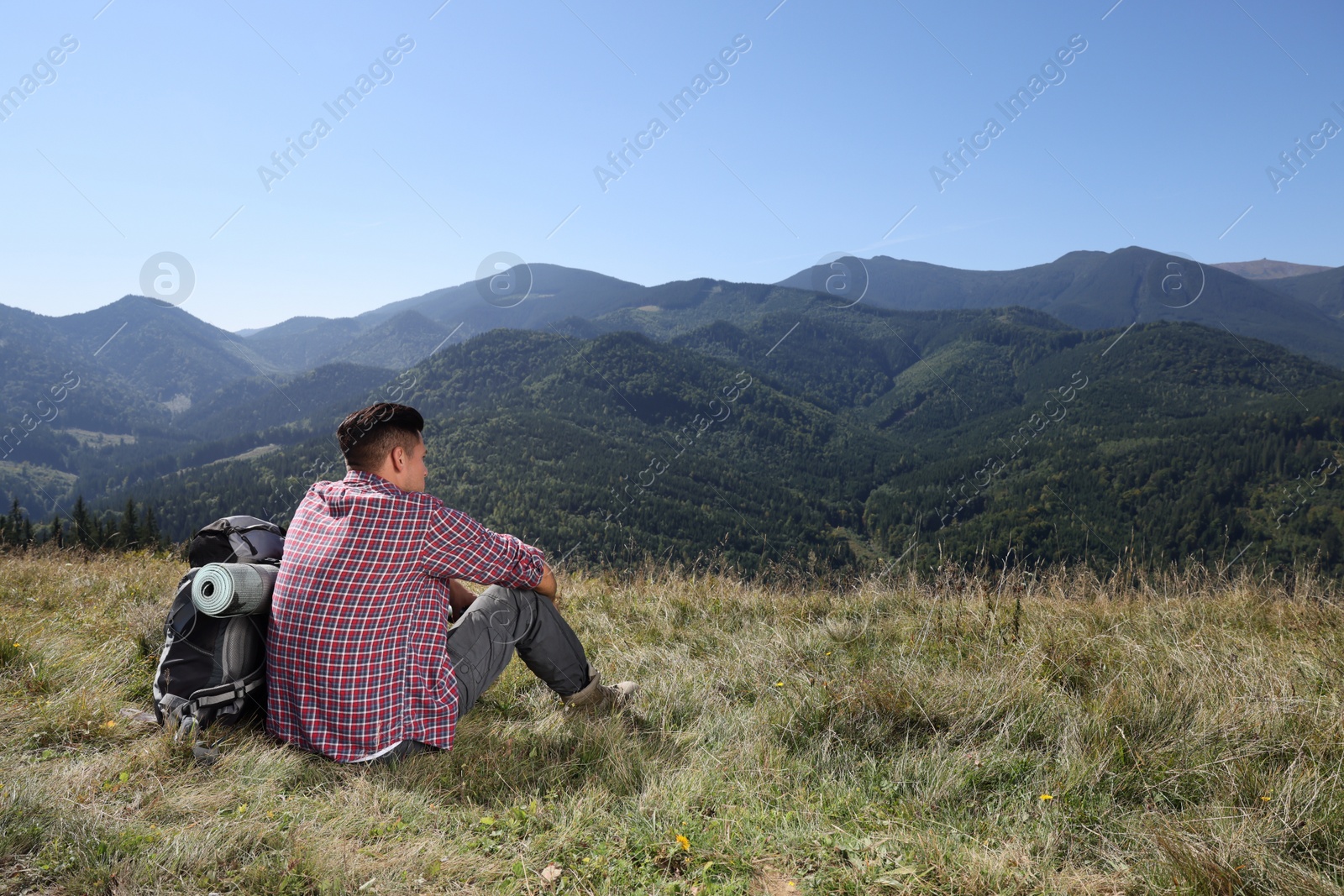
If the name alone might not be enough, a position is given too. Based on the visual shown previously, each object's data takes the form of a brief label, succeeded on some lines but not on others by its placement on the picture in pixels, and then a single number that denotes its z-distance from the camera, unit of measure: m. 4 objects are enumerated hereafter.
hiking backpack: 3.07
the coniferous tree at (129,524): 29.25
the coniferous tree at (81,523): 27.54
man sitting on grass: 2.96
